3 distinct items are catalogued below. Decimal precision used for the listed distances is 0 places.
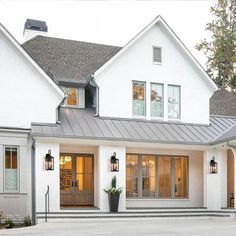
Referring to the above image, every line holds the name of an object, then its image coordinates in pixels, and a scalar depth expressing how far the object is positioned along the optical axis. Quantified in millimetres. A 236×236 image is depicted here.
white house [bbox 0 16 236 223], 18734
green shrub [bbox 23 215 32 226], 17473
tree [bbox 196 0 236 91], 36812
